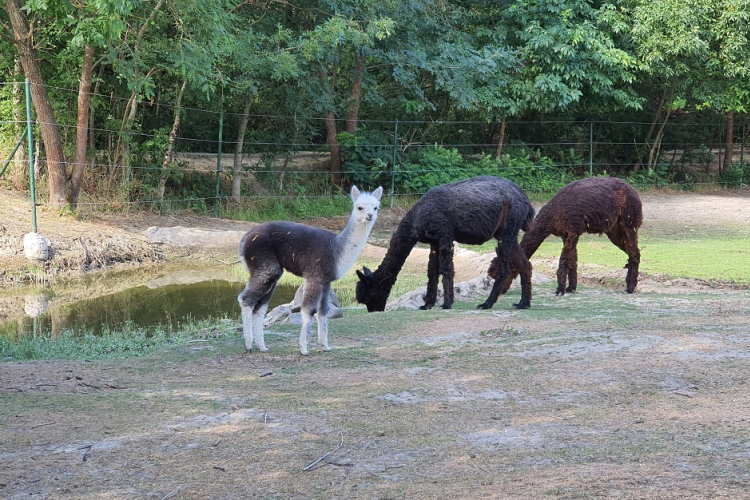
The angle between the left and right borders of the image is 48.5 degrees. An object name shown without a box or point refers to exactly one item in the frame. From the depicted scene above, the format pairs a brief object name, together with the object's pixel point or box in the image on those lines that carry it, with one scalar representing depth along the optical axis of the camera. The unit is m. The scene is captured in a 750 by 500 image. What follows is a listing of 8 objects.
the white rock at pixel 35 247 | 13.68
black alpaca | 9.70
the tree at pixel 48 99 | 15.82
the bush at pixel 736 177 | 26.25
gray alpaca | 7.16
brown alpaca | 10.90
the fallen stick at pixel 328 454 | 4.40
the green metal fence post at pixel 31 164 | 14.11
